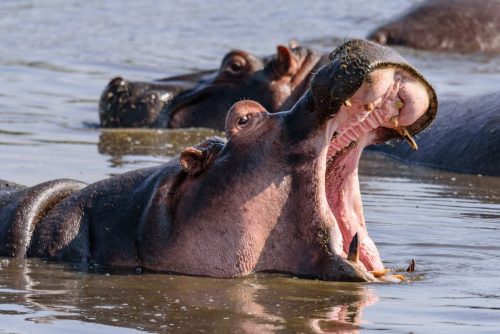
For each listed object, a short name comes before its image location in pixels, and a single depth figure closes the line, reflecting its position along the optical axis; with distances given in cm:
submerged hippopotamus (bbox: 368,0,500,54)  3369
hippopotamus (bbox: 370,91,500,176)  1912
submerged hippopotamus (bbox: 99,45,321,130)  2278
